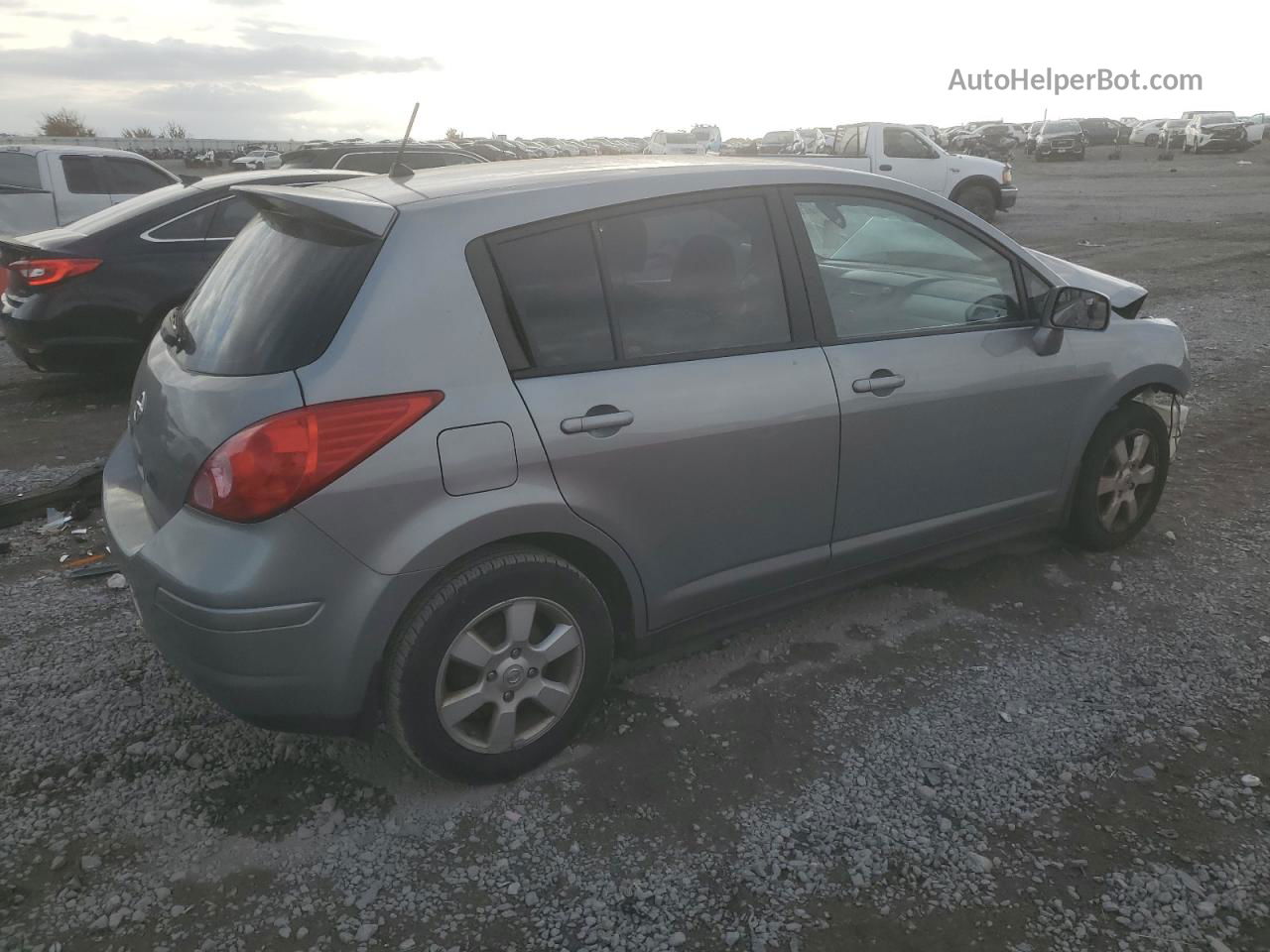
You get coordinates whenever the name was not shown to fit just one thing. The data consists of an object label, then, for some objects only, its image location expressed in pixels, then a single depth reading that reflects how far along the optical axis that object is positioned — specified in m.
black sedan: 6.67
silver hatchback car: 2.57
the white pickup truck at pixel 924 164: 17.00
